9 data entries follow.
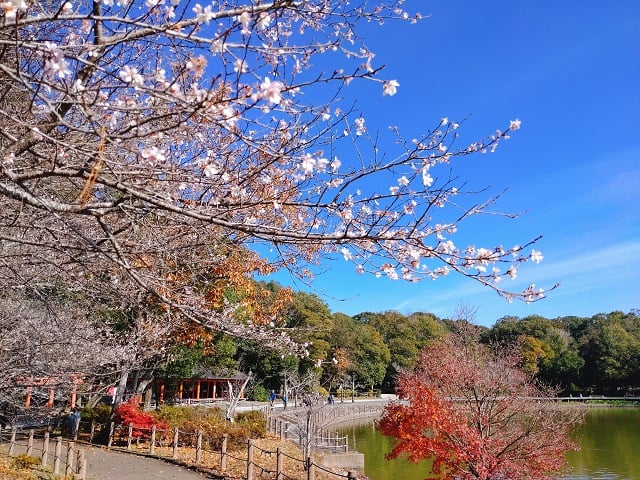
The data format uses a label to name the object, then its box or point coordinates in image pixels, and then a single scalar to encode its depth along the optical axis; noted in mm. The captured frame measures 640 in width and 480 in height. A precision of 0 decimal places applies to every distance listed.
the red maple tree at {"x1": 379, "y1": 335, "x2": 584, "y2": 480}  9648
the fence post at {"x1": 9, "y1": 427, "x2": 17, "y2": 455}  11020
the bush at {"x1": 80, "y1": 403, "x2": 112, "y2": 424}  15438
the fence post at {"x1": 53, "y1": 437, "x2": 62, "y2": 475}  9482
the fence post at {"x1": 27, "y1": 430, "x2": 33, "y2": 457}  10750
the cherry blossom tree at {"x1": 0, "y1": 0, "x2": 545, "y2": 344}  2355
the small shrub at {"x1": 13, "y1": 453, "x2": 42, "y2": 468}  7727
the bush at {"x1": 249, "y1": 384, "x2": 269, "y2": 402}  35969
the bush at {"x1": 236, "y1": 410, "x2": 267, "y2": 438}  16016
